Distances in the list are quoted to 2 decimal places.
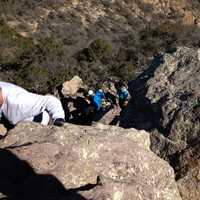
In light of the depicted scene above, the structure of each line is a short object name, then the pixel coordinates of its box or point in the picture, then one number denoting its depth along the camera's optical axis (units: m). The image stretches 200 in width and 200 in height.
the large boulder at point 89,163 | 1.77
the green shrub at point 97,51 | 9.69
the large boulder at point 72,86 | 5.73
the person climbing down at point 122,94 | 4.51
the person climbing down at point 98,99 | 5.09
